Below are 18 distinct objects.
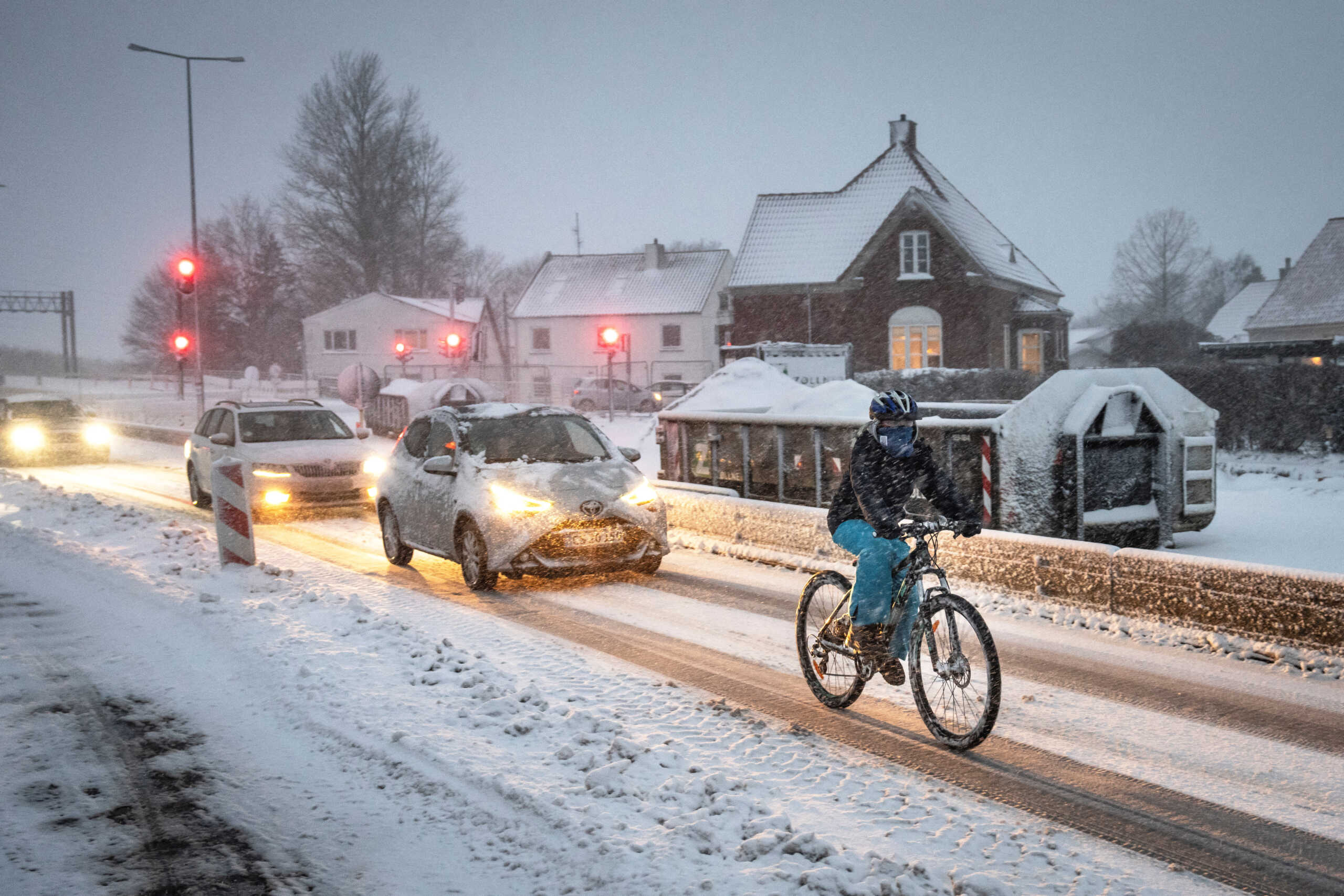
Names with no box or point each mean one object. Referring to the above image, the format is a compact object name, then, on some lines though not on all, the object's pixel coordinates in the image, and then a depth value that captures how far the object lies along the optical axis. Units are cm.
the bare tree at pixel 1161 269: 8775
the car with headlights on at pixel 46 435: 2459
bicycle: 522
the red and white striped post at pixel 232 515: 1047
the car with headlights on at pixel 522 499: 933
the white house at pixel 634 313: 6103
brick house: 3675
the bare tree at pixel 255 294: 8031
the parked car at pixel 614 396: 4497
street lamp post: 3003
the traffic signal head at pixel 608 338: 2862
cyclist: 550
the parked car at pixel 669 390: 4681
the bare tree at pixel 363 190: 6844
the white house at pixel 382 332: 6538
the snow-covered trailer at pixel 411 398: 3170
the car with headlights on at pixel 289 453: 1459
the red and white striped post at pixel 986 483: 966
